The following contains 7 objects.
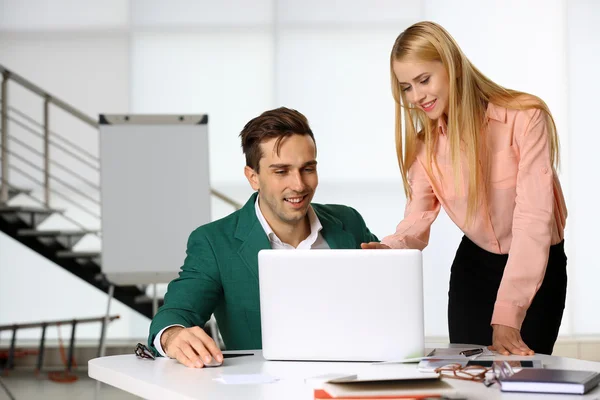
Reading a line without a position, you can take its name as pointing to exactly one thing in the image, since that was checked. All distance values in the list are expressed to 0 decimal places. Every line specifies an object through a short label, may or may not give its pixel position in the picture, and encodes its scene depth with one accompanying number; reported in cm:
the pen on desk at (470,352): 372
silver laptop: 354
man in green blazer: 405
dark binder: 326
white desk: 330
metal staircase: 877
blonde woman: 393
